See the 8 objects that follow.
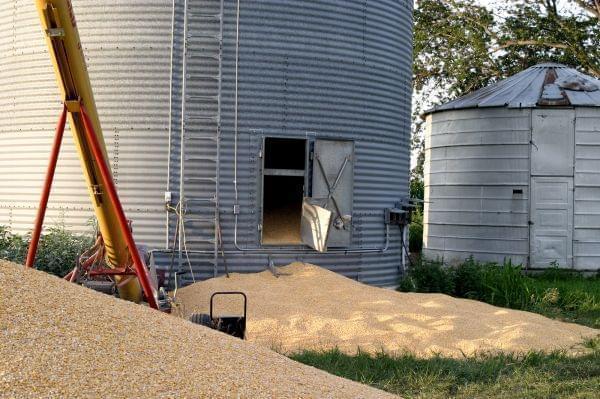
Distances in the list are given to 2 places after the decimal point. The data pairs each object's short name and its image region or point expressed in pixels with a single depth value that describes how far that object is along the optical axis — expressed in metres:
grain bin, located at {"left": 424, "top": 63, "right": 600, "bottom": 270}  17.16
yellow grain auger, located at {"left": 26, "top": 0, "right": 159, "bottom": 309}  7.92
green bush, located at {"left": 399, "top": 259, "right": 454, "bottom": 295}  13.99
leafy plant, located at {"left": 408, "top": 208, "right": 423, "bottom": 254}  23.27
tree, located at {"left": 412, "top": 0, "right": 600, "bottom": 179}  25.27
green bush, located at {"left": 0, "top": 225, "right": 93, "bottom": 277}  11.18
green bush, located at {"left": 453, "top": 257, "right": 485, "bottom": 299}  13.95
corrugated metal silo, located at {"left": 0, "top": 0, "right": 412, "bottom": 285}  12.16
